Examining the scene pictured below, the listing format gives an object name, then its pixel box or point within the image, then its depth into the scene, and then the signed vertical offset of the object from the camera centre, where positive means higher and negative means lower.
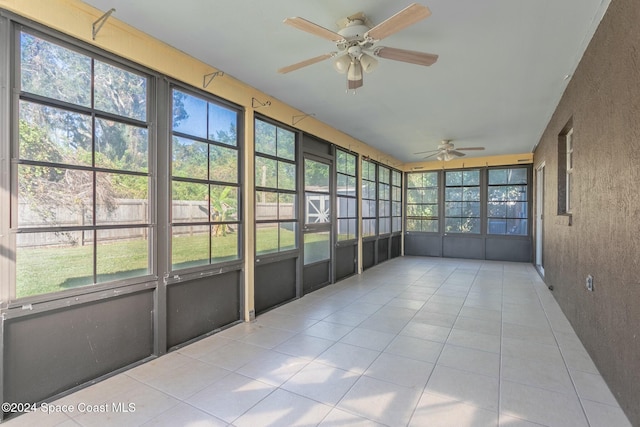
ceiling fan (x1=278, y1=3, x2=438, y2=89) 2.03 +1.26
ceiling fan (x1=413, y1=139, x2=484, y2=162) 6.63 +1.29
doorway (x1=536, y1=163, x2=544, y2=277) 6.71 -0.12
